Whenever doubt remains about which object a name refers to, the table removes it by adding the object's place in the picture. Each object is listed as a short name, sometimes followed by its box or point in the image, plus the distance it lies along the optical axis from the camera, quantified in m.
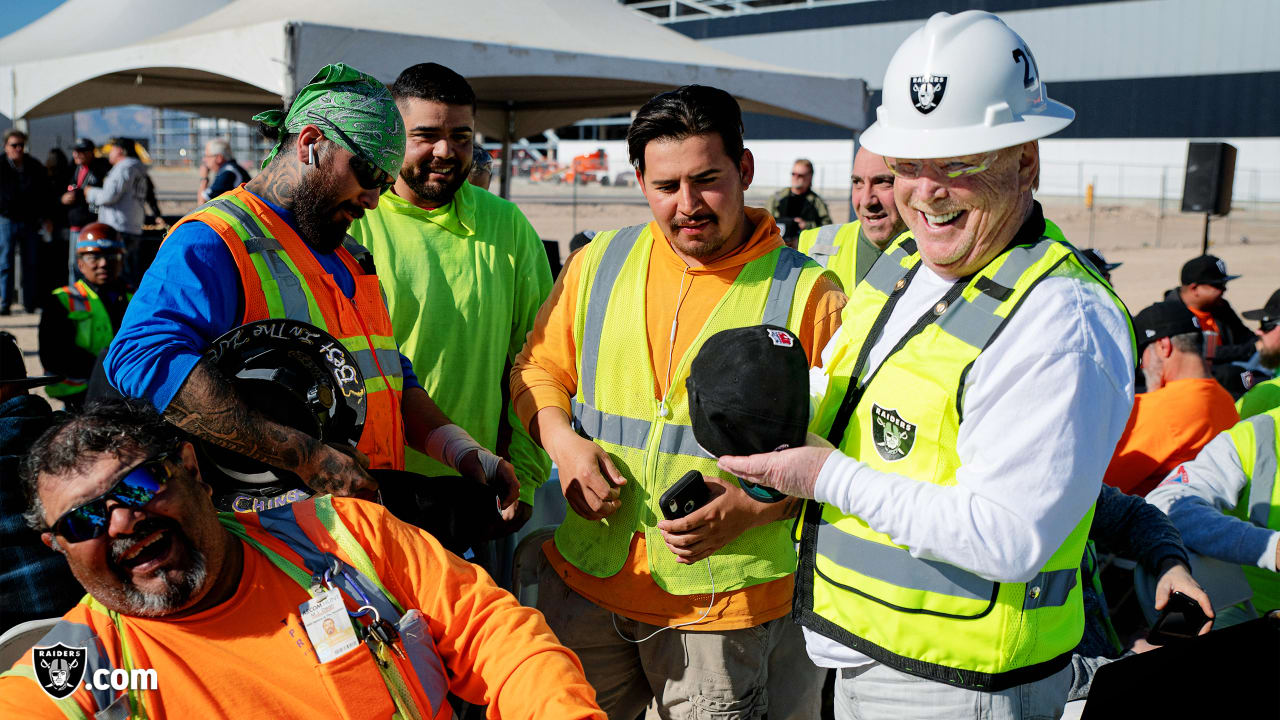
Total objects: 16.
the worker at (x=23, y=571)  2.50
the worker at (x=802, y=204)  11.91
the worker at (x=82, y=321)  6.35
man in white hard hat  1.64
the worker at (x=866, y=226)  4.52
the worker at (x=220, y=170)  11.46
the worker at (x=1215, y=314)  6.66
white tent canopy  6.77
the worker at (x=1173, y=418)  4.19
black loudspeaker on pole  12.03
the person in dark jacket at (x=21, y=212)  12.05
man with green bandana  2.24
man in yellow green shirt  3.30
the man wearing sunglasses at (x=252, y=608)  1.89
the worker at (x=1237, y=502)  3.15
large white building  35.34
